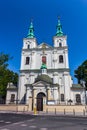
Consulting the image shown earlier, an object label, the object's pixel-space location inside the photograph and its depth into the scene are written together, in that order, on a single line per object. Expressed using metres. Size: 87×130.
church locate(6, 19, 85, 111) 21.39
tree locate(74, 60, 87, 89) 28.55
